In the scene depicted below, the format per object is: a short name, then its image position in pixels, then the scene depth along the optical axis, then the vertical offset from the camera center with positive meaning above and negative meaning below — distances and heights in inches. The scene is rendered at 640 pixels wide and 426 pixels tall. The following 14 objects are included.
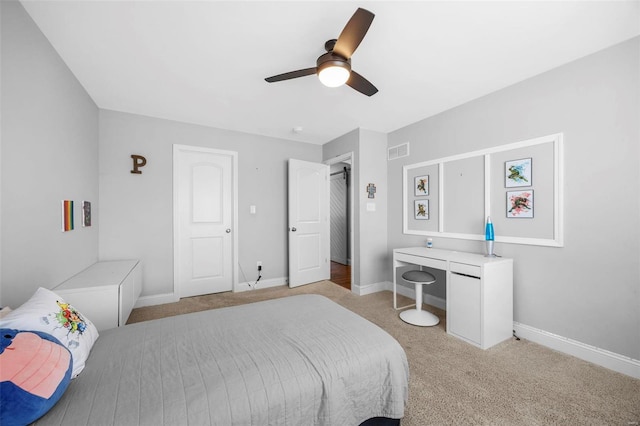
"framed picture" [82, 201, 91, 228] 102.3 +0.4
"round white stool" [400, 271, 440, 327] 107.2 -44.5
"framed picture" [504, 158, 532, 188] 95.3 +15.3
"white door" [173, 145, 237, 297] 139.3 -3.6
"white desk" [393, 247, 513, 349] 89.4 -31.4
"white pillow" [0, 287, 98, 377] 40.2 -18.4
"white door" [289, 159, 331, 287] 162.1 -6.1
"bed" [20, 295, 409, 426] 35.5 -26.4
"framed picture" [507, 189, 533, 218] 94.9 +3.3
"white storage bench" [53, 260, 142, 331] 76.9 -25.6
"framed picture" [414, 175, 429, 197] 133.7 +14.8
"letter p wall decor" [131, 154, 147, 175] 127.2 +26.0
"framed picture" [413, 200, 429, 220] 134.0 +2.0
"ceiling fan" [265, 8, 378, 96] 57.2 +41.7
